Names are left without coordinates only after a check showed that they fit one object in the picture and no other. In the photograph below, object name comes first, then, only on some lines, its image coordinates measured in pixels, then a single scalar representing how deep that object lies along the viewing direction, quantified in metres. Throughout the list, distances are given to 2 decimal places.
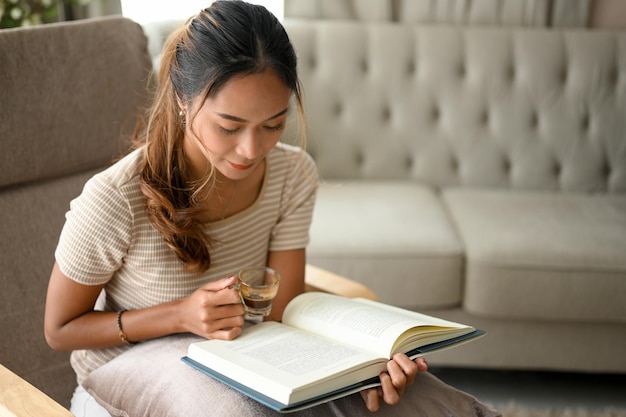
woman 1.19
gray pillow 1.11
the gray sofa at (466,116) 2.76
